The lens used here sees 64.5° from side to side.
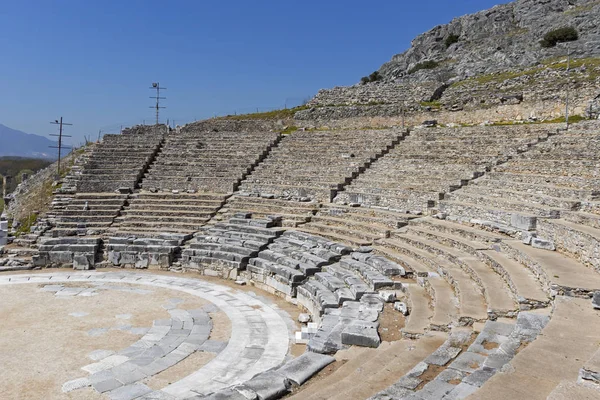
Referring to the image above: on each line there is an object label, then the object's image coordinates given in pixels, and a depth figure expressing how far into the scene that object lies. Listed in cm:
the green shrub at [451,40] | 4606
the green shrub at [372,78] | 4656
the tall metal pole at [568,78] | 1842
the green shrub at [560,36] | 3428
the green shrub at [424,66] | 4006
